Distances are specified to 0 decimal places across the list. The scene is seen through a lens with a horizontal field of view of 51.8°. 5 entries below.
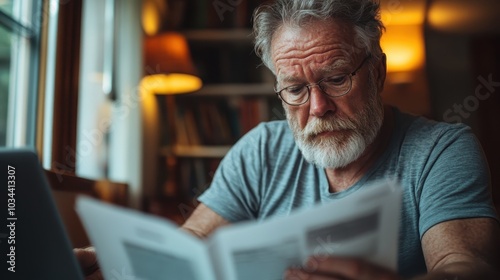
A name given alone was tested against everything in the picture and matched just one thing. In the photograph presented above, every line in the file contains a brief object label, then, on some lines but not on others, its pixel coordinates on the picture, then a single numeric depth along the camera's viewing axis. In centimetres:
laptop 68
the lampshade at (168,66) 273
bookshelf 284
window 174
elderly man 91
